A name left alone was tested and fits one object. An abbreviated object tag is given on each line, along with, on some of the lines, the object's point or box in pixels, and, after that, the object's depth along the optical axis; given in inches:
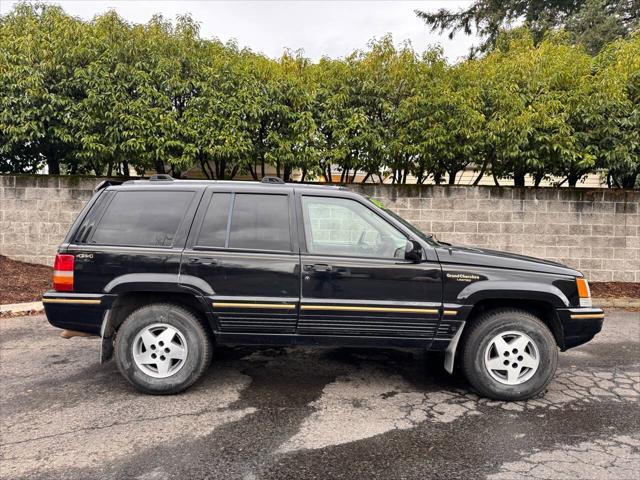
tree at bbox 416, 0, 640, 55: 693.9
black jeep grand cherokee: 154.3
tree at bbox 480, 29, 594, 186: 321.4
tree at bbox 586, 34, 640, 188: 323.9
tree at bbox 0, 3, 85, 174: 319.9
